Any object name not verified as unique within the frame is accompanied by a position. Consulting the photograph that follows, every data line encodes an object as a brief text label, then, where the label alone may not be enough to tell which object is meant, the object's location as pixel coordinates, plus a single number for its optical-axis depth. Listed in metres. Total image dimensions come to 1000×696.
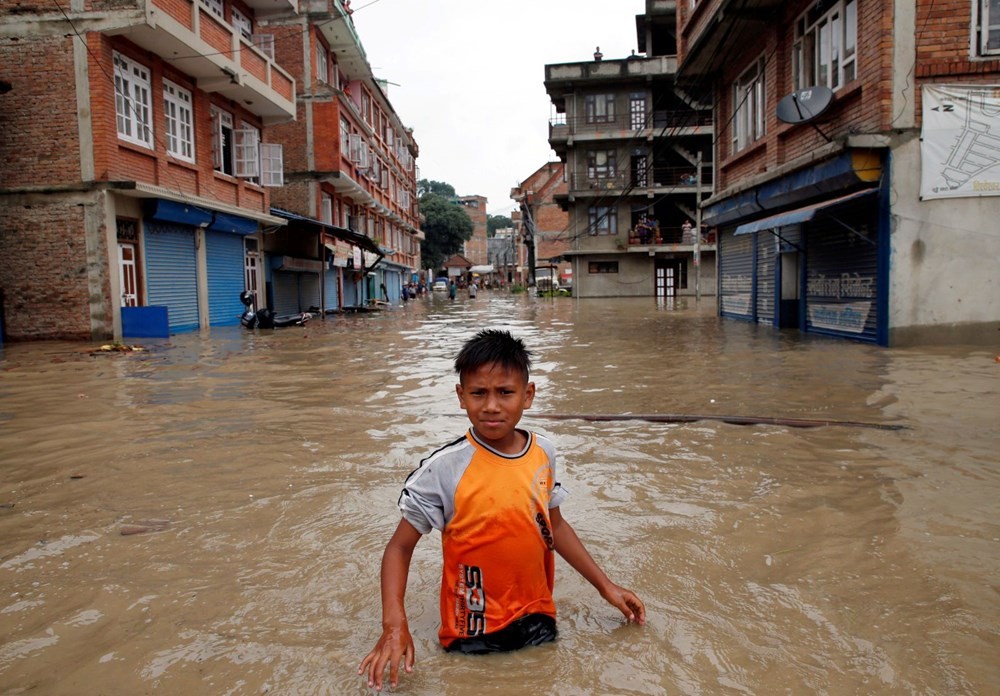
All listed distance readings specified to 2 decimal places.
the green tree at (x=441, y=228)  78.12
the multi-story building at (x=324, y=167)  27.52
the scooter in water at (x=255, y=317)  20.27
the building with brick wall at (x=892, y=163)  10.86
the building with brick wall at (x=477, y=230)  115.75
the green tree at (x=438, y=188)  109.34
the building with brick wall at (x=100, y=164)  14.90
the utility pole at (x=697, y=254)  34.44
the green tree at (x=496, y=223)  148.38
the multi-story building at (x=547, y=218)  58.56
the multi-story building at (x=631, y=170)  42.22
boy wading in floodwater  2.47
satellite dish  12.12
